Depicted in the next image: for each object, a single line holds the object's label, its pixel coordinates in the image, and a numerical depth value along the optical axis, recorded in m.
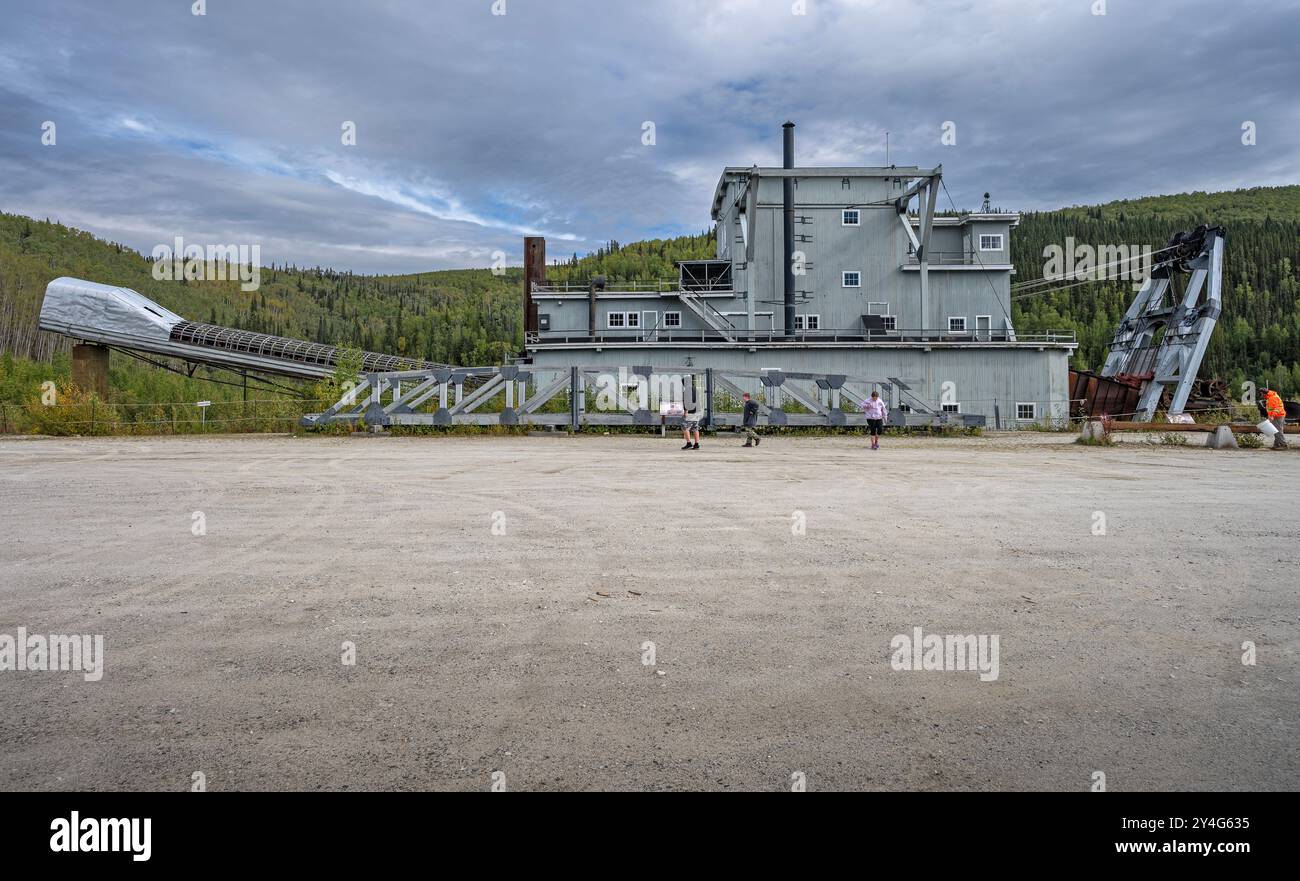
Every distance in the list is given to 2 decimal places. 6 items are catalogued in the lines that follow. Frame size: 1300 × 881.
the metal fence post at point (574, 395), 27.83
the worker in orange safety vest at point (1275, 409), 20.95
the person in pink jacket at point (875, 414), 21.27
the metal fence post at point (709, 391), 28.46
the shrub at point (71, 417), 27.95
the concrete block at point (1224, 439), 20.78
